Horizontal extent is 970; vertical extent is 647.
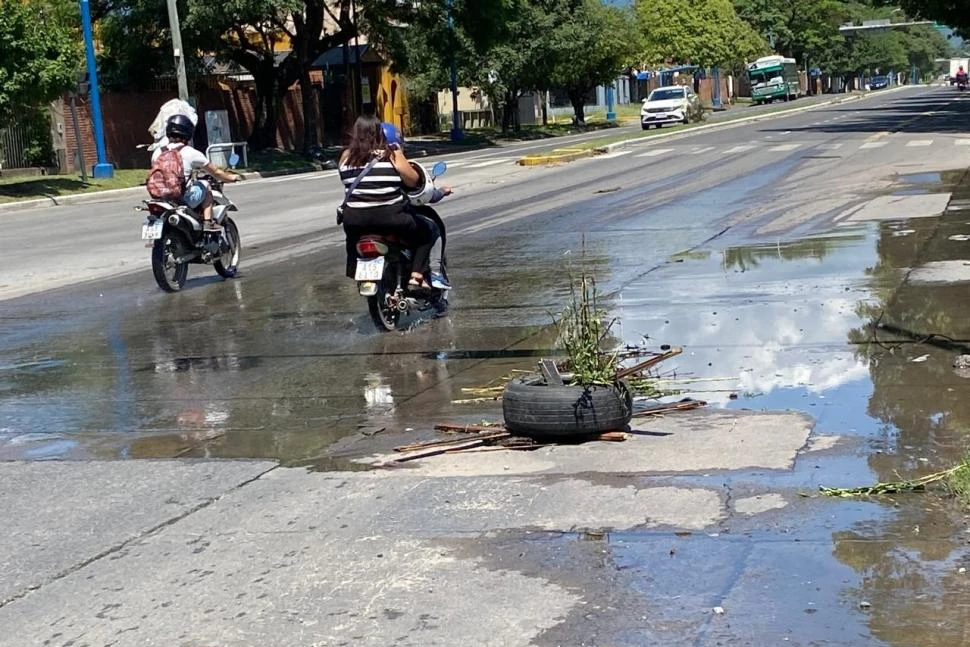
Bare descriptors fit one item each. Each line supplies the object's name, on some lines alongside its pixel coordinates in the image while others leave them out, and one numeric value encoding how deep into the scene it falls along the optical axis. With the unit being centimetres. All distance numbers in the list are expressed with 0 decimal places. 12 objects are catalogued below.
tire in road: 656
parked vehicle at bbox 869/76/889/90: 16462
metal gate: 3847
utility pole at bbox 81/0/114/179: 3437
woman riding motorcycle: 991
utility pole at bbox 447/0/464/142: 5256
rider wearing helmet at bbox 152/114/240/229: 1358
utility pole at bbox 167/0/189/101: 3528
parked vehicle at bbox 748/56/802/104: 10156
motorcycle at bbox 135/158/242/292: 1357
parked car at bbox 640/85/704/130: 5644
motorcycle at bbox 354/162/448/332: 994
